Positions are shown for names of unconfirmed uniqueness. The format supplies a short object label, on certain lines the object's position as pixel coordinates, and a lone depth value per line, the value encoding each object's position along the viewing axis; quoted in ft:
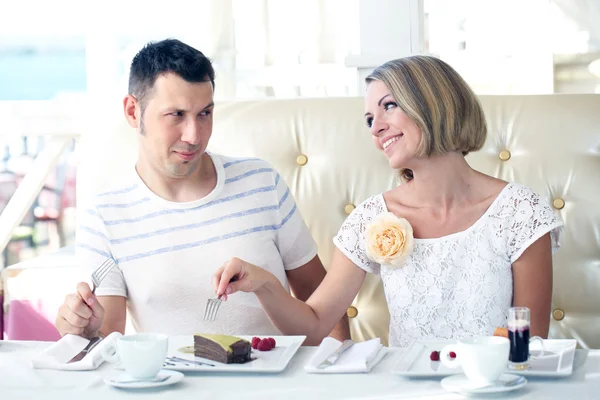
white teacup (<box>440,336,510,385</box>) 6.78
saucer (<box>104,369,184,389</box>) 7.09
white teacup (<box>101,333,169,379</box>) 7.10
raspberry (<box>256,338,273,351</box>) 7.79
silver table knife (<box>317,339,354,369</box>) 7.41
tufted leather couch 10.31
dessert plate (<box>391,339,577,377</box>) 7.15
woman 8.91
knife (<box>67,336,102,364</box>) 7.75
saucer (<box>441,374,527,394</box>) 6.80
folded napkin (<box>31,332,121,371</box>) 7.57
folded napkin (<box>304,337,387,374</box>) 7.32
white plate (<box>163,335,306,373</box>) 7.39
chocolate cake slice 7.47
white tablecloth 6.94
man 9.48
